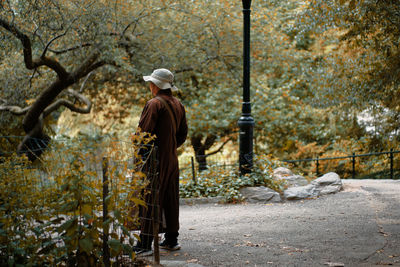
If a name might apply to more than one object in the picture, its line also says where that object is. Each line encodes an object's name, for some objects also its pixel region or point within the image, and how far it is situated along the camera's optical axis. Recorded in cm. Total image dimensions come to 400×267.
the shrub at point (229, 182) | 939
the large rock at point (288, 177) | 1018
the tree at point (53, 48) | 910
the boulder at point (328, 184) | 970
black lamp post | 931
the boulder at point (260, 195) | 906
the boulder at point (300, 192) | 924
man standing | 499
